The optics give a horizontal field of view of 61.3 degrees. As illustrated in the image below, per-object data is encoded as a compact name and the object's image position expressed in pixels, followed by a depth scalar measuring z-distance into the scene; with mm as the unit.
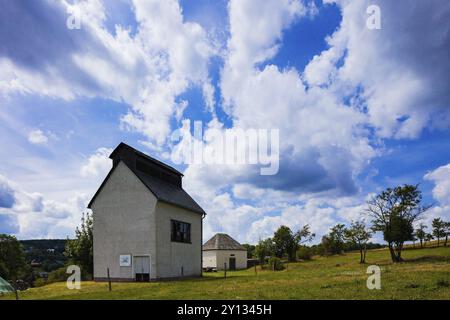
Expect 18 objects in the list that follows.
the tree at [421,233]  72619
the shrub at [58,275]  42656
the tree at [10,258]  55688
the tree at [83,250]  45019
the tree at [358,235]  55781
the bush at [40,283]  42906
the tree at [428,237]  81625
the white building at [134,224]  29891
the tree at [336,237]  74438
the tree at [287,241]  69812
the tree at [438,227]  81250
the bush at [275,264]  52225
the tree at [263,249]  66438
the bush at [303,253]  71750
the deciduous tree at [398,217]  51250
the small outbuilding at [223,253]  63812
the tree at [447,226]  81062
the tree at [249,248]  90975
